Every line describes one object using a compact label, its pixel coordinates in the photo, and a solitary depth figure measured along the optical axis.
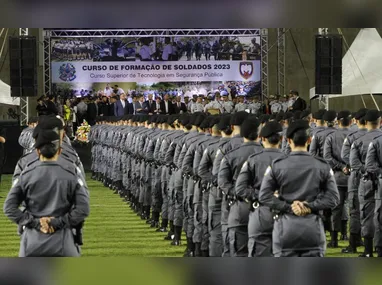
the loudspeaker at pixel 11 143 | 28.16
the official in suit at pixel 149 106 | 31.75
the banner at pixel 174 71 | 34.41
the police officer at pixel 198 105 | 31.15
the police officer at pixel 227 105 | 31.45
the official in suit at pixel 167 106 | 31.78
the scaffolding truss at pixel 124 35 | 33.56
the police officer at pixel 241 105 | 30.90
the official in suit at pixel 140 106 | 31.55
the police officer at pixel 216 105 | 30.82
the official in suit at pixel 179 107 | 31.78
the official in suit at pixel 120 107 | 31.90
